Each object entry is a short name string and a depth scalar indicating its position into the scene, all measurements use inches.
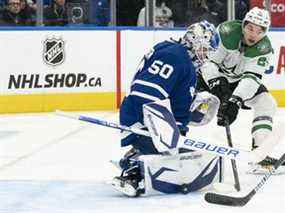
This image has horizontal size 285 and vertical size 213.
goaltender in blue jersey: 260.9
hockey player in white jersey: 306.7
